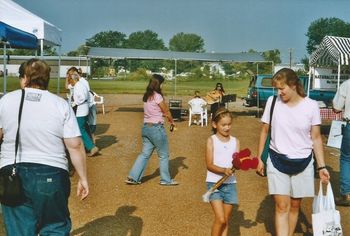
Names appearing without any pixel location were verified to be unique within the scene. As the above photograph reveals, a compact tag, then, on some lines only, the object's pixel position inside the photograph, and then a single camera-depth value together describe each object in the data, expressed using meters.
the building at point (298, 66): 73.36
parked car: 21.88
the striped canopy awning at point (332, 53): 12.59
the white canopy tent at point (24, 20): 10.50
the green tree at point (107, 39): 166.00
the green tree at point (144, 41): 186.00
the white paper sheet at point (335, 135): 7.66
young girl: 4.48
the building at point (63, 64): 81.95
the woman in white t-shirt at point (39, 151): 3.44
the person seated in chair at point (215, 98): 18.58
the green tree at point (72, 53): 107.03
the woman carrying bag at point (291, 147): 4.59
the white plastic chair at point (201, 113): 17.95
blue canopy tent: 8.69
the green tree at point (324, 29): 120.56
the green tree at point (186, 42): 174.12
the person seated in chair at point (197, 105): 18.00
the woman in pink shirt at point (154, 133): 7.68
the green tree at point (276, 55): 67.17
